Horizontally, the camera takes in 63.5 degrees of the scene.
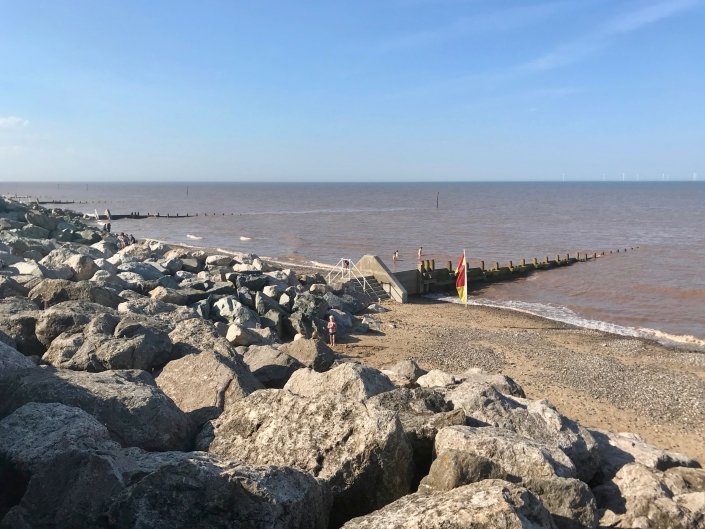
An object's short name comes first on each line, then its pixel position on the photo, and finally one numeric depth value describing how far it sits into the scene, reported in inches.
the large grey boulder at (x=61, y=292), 428.8
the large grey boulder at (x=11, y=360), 248.6
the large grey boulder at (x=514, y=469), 187.8
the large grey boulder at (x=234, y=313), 585.9
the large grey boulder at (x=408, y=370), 362.0
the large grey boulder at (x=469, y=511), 138.3
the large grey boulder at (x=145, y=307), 445.4
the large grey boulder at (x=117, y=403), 216.1
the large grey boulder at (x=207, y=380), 265.6
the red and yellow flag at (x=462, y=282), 901.5
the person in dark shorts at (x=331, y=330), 653.3
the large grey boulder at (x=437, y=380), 326.3
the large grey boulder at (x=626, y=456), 254.1
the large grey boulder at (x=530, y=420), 245.3
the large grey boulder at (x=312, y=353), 365.4
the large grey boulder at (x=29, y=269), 534.0
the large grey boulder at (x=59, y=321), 340.2
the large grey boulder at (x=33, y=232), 1116.8
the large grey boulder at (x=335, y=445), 188.4
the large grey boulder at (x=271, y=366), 327.9
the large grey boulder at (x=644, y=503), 205.2
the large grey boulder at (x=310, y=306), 671.8
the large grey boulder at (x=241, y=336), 456.4
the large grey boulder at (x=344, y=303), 788.0
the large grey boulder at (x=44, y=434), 177.8
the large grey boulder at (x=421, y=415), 219.1
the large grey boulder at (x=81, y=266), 595.5
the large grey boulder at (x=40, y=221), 1296.8
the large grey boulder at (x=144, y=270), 656.4
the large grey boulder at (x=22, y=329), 331.6
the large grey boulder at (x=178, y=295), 576.1
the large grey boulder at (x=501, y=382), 332.2
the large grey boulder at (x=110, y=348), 301.6
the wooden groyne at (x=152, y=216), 2881.6
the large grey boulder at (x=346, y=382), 261.3
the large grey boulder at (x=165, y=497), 144.3
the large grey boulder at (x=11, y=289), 423.5
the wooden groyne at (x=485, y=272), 1067.9
